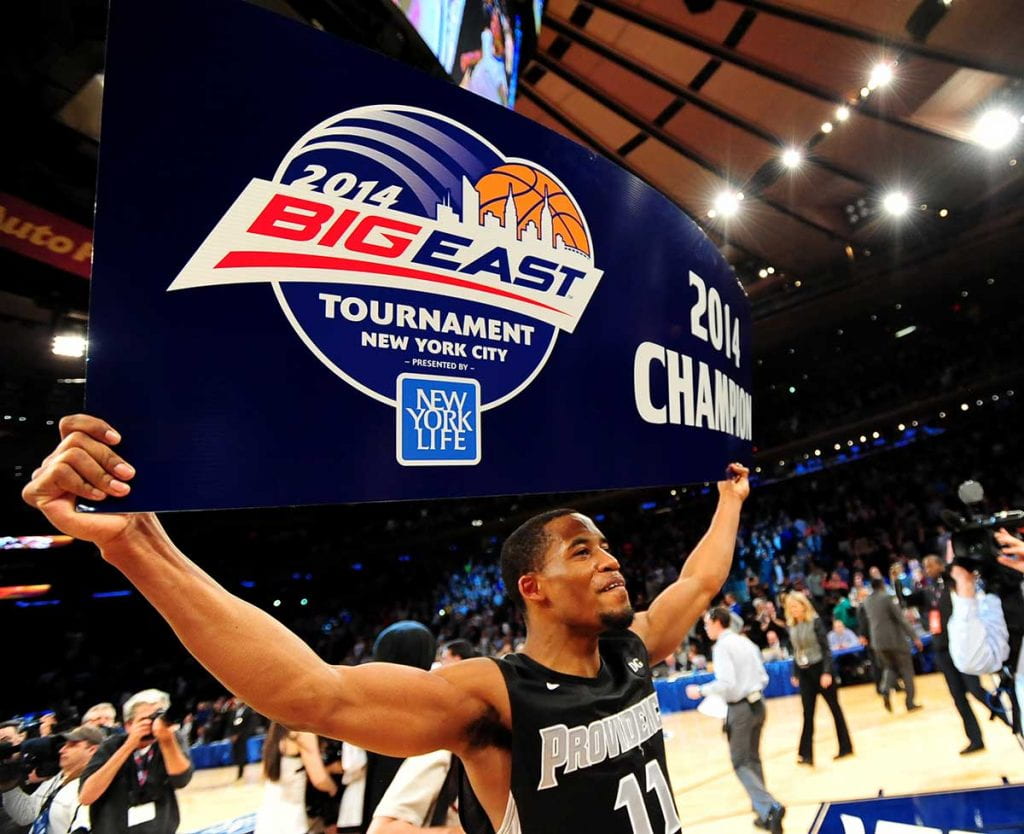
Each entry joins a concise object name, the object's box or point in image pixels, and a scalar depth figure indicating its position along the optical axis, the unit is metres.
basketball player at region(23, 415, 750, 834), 1.01
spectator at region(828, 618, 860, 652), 10.61
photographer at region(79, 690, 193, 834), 3.21
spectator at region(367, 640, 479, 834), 2.12
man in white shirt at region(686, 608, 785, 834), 5.17
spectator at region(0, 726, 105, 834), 3.61
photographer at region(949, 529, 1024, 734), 4.84
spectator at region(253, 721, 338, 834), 3.11
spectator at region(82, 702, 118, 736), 4.04
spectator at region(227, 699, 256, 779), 9.80
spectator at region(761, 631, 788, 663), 10.96
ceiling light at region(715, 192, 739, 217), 12.16
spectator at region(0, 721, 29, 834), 4.02
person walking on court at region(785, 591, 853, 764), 6.33
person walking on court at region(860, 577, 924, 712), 7.59
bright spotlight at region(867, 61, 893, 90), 9.04
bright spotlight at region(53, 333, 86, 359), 8.17
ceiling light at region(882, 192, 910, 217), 12.69
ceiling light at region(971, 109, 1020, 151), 10.28
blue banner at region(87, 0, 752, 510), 0.94
